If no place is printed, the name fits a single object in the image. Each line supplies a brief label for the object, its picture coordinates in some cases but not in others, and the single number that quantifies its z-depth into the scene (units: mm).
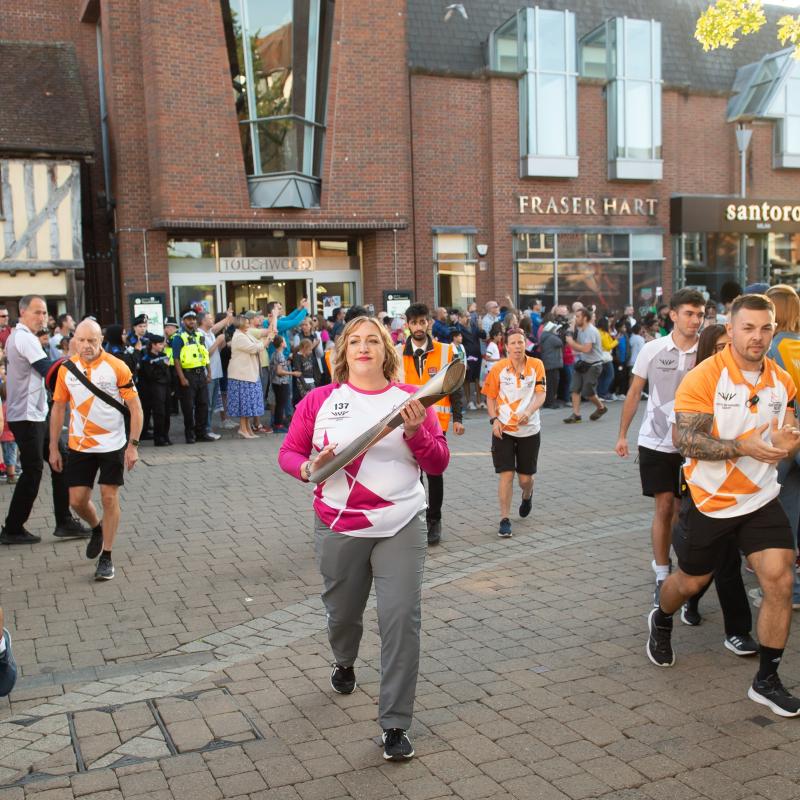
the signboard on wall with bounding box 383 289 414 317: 21328
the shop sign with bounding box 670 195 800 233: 24984
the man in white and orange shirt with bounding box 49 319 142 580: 6719
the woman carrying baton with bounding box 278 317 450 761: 3908
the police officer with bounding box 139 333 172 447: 13336
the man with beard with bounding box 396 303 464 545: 7320
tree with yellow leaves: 13766
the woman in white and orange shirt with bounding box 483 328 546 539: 7801
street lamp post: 25688
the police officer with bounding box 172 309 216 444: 13578
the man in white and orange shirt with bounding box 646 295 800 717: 4215
